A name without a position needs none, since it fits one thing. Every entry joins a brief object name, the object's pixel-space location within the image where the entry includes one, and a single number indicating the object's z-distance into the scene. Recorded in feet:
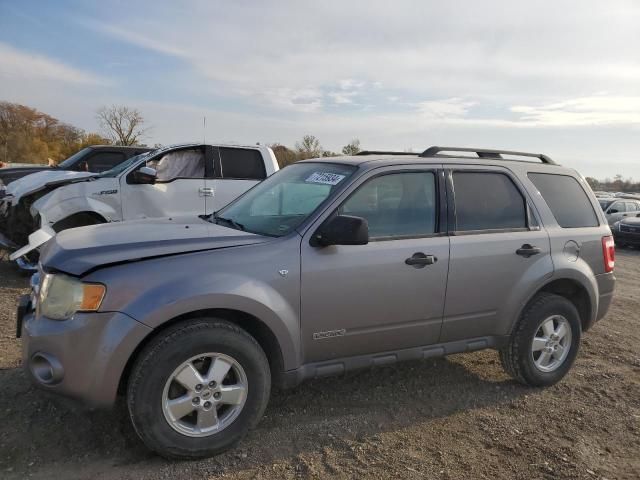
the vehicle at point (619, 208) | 61.98
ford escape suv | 9.21
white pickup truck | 22.61
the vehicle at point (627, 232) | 53.52
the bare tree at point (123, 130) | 177.78
